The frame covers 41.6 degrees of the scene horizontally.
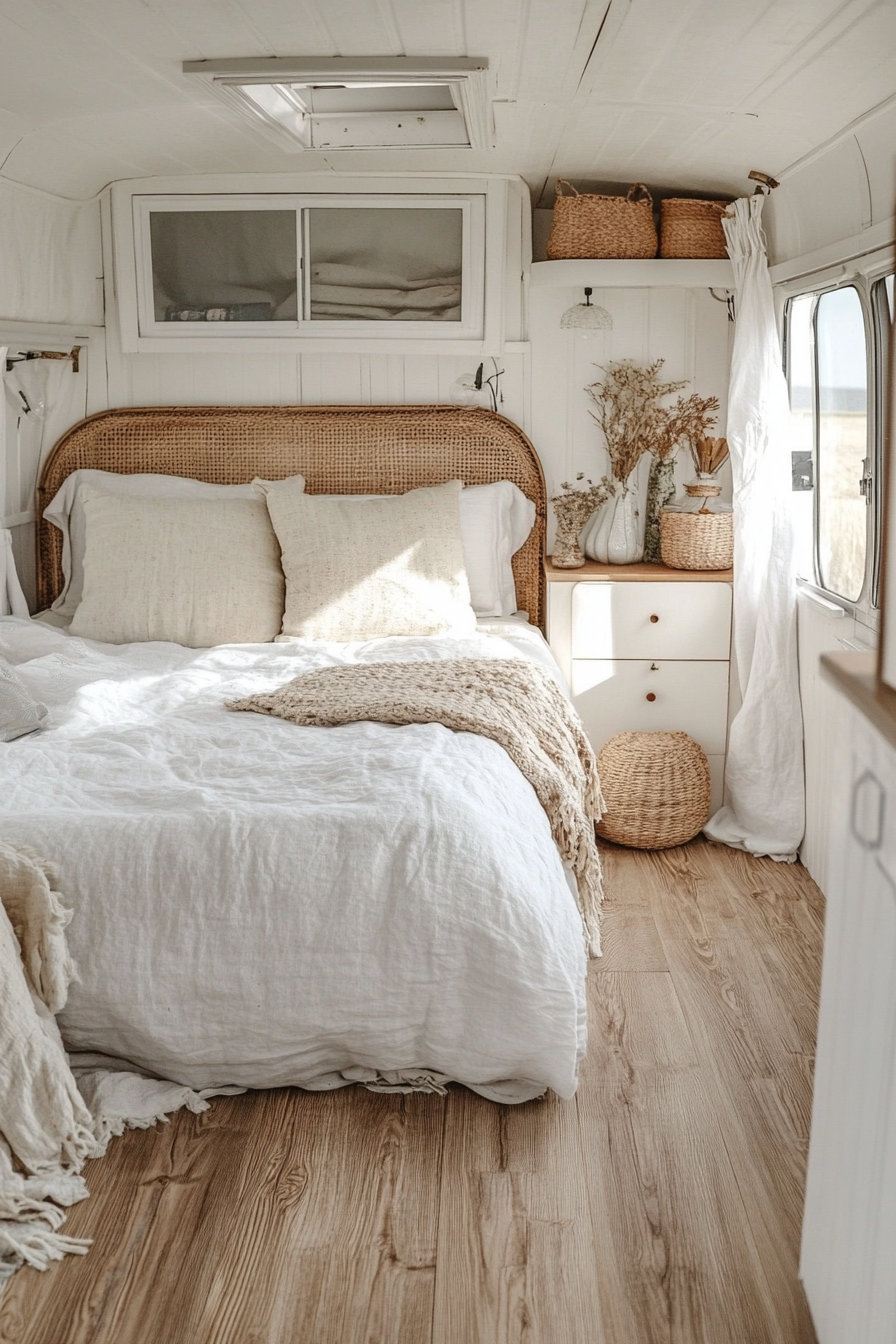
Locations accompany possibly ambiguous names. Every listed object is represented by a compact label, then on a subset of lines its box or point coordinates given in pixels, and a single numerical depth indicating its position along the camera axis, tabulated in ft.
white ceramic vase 12.93
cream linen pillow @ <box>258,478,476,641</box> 11.68
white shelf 12.20
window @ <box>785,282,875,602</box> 10.41
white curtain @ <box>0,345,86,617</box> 12.15
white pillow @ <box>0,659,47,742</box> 8.41
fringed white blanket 6.13
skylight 8.28
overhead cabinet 12.71
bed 6.88
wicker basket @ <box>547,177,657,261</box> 12.15
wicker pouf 11.67
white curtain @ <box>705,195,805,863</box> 11.44
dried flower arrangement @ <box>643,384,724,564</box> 13.07
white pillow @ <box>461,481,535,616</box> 12.84
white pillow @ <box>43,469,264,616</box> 12.95
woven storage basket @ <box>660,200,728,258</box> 12.21
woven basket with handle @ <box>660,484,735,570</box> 12.32
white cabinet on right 4.09
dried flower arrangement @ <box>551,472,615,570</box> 12.68
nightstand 12.21
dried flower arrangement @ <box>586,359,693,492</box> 13.17
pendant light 12.61
